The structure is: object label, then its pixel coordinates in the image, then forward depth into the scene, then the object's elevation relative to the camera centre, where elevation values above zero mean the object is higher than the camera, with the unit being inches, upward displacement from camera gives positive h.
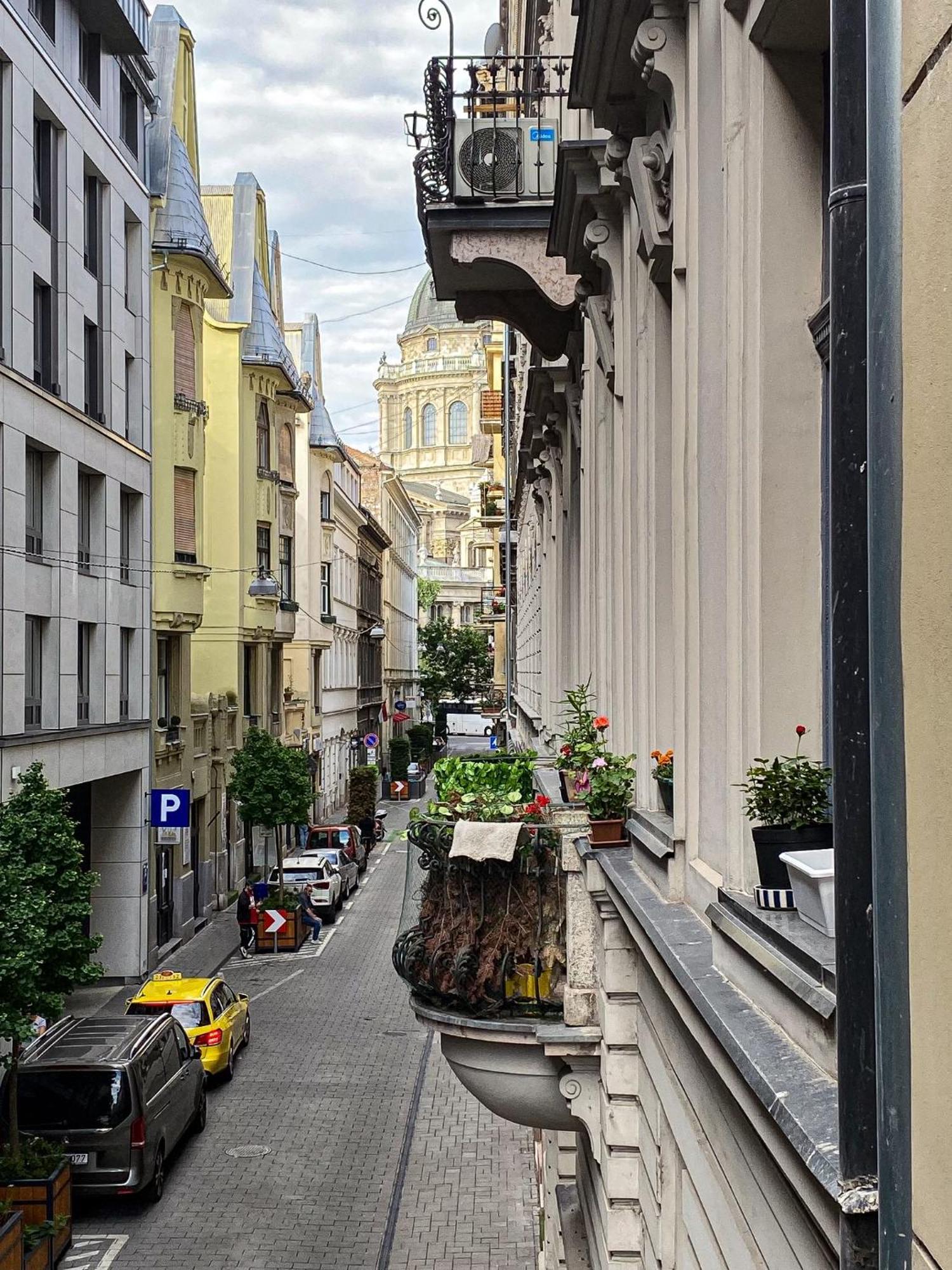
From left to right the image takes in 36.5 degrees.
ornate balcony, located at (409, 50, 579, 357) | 468.4 +166.1
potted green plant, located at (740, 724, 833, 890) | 144.1 -13.3
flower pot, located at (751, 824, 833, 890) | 143.6 -16.4
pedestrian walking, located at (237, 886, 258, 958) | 1251.2 -208.1
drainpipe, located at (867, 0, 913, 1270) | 75.8 +2.0
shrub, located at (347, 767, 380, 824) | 1969.7 -154.4
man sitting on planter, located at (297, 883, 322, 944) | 1311.5 -213.7
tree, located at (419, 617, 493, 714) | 4180.6 +57.4
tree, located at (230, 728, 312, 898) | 1346.0 -96.9
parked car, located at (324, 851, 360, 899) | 1518.2 -203.5
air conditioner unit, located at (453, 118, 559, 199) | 477.1 +174.4
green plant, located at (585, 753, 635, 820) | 294.7 -22.2
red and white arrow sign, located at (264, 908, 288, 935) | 1247.5 -205.6
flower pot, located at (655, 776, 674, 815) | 250.4 -19.3
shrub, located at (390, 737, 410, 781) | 2856.8 -152.9
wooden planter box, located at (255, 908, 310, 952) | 1253.1 -221.3
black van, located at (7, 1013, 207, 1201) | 611.5 -181.8
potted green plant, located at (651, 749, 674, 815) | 251.1 -16.9
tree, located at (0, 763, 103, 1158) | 538.0 -89.2
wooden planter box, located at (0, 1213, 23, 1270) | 481.7 -188.3
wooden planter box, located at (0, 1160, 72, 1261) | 552.1 -197.5
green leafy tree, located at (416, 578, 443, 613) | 5295.3 +324.5
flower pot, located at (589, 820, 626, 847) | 294.0 -30.9
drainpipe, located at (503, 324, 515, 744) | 1389.0 +184.6
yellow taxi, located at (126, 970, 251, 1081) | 820.0 -187.8
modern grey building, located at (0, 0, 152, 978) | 866.1 +174.7
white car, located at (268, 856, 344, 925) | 1406.3 -192.7
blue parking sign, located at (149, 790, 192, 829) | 1140.5 -99.5
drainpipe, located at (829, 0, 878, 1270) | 81.0 +3.7
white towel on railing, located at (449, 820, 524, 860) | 311.6 -34.5
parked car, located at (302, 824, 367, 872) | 1679.4 -182.3
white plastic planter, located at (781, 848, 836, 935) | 123.1 -18.0
